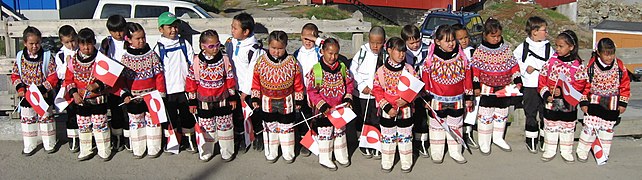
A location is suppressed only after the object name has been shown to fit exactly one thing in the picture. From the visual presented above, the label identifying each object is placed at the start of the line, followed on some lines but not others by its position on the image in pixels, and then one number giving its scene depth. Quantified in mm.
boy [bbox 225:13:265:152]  6473
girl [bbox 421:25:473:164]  6117
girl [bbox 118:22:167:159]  6227
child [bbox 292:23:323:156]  6328
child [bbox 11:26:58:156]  6492
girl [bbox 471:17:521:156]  6469
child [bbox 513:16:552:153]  6582
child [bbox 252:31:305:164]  6059
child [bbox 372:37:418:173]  5953
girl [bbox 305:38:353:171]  6000
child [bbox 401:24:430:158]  6293
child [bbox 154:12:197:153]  6375
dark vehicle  17641
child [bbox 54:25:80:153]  6434
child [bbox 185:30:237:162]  6207
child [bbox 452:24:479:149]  6449
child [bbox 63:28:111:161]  6227
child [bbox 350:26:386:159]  6258
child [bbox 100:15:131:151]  6289
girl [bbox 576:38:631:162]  6176
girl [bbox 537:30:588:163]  6238
